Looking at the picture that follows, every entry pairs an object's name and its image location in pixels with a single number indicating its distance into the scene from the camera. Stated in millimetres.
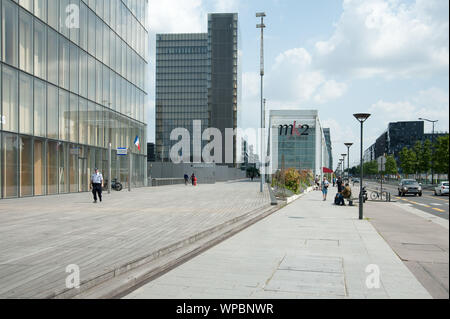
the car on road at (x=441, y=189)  32506
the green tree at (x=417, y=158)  73938
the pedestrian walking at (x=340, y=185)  27094
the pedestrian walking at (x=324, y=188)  26091
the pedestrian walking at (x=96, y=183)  20562
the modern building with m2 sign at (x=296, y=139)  97625
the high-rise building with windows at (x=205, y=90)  137875
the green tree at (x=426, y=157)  70312
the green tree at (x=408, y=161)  80312
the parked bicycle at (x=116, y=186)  34688
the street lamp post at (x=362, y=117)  16625
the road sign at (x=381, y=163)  25016
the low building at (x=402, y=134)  171225
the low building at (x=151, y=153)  146200
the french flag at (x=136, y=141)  39844
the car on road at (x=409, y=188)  34062
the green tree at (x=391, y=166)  113875
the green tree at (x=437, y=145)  47125
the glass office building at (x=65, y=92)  22656
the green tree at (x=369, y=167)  141750
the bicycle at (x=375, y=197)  28712
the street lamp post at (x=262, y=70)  33222
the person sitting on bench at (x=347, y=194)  22484
